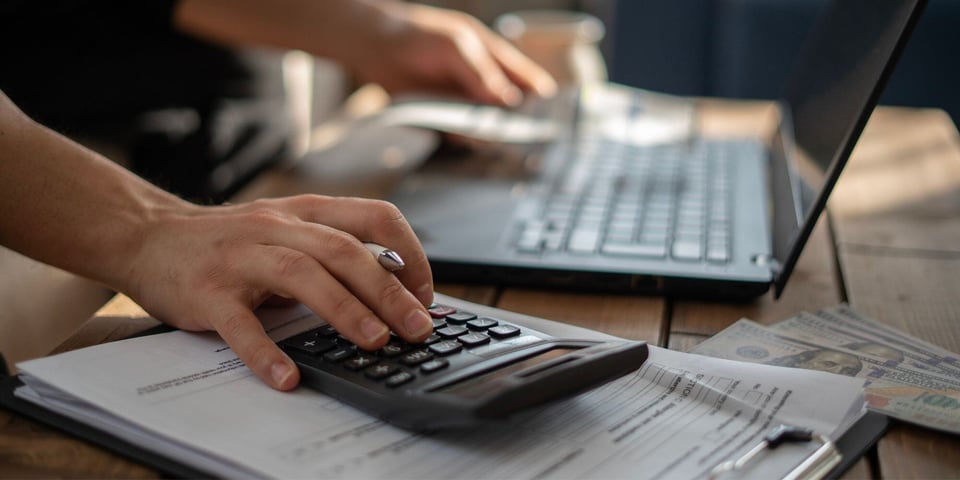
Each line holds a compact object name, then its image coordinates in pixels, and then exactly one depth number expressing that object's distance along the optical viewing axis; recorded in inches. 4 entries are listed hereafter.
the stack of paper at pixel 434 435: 17.4
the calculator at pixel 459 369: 17.5
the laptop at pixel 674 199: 27.0
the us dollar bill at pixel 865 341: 23.0
